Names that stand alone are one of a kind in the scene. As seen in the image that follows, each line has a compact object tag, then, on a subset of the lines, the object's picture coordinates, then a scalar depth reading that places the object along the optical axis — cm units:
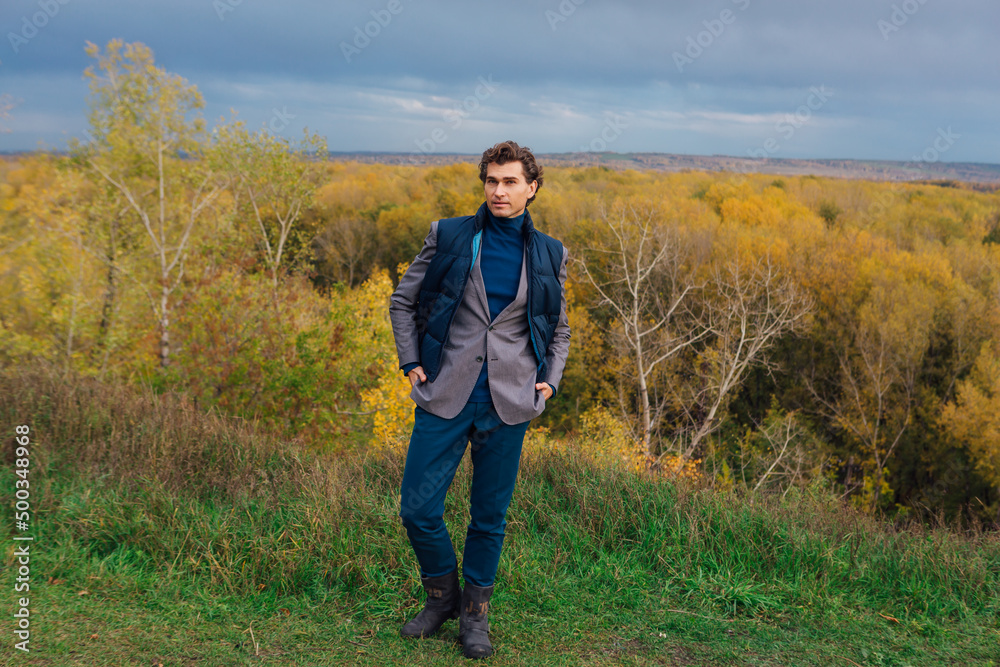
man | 279
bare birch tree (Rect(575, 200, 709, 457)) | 2909
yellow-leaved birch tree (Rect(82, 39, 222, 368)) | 2055
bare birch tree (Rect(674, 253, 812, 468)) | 2588
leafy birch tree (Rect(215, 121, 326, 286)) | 2744
